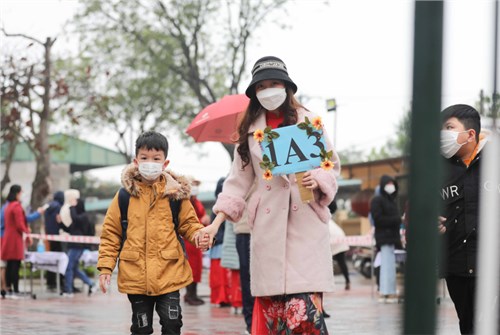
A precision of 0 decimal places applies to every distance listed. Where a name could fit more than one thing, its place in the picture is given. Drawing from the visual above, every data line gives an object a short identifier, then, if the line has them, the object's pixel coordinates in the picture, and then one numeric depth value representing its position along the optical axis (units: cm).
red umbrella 1139
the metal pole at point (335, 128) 3768
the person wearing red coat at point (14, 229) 1648
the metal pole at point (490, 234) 255
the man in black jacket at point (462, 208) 554
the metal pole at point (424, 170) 181
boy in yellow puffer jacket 621
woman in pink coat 542
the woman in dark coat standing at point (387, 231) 1533
